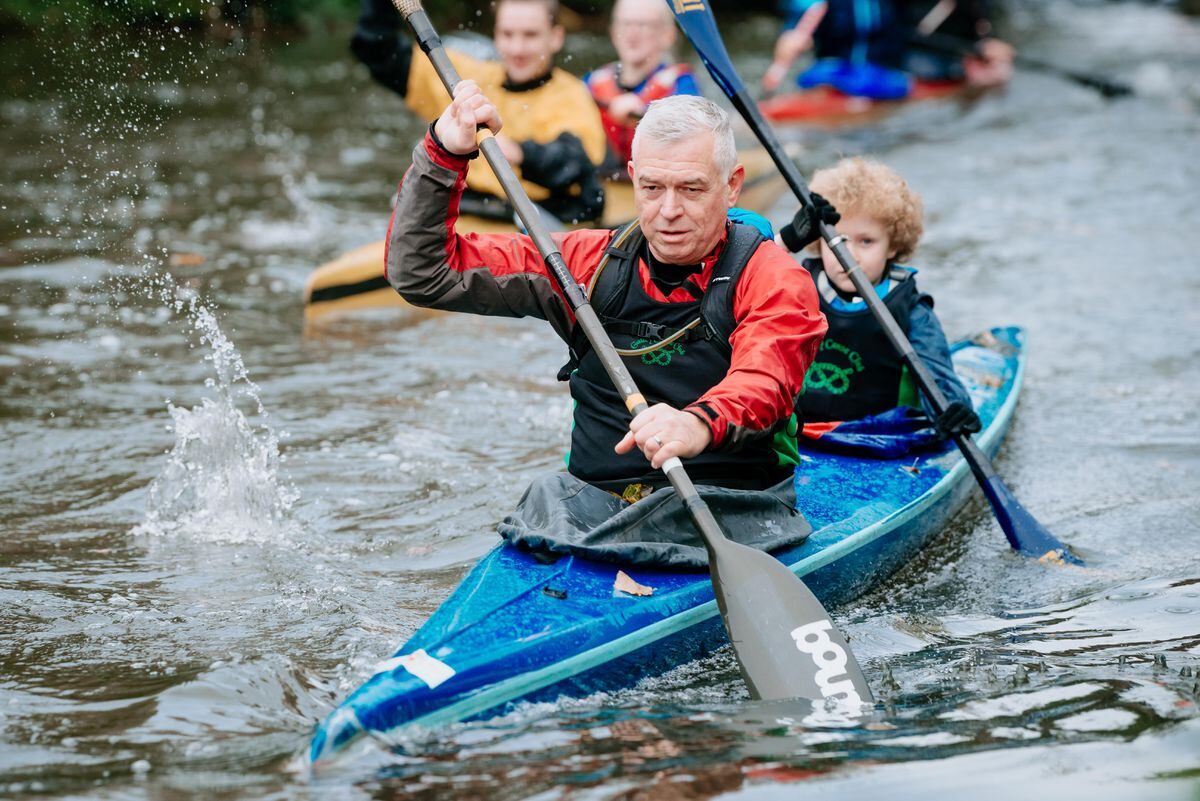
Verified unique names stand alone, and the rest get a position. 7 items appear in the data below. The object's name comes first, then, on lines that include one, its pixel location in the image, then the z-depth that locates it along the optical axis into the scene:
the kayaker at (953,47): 27.83
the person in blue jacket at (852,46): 25.22
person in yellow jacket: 13.53
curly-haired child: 9.12
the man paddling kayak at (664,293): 6.54
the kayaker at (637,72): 14.28
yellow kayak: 13.76
